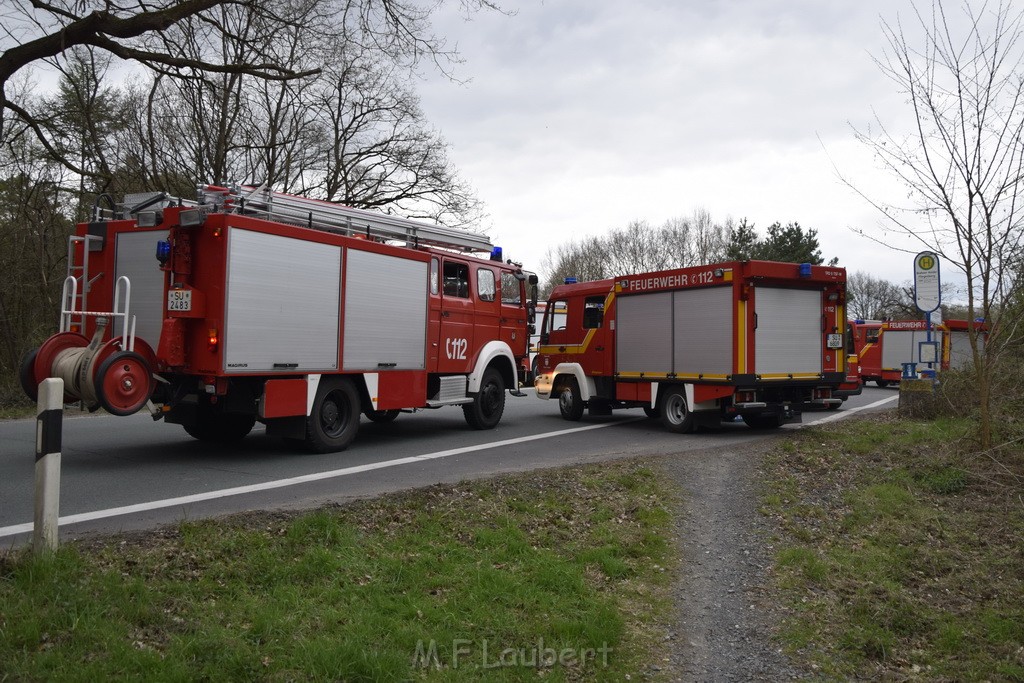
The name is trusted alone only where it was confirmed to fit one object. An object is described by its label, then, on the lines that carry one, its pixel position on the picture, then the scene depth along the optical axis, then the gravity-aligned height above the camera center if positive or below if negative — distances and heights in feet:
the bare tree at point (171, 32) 34.99 +15.53
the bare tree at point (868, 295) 305.53 +27.63
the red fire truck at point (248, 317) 29.37 +1.62
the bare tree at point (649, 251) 193.98 +27.26
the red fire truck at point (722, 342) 42.86 +1.29
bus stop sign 46.83 +4.92
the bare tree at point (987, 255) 29.60 +4.21
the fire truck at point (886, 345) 99.50 +2.90
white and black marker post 15.33 -2.05
